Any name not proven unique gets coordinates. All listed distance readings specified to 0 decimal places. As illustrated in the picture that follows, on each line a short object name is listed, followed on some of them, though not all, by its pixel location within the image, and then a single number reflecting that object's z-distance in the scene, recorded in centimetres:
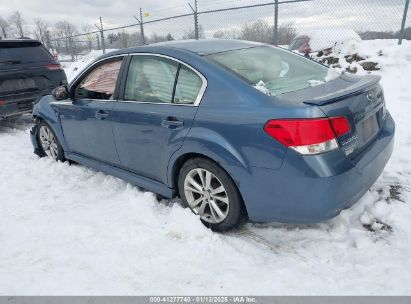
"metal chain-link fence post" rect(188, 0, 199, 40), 1278
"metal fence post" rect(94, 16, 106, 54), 1800
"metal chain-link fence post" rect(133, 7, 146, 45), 1519
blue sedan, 255
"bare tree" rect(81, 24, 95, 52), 1942
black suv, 661
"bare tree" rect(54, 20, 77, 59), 2134
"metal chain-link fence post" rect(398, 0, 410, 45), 906
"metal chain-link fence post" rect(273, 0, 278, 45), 1072
